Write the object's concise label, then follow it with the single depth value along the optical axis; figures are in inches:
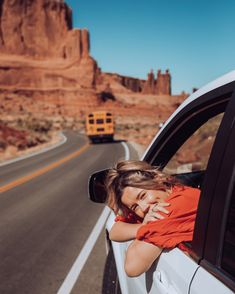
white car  56.4
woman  68.3
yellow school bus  1216.7
